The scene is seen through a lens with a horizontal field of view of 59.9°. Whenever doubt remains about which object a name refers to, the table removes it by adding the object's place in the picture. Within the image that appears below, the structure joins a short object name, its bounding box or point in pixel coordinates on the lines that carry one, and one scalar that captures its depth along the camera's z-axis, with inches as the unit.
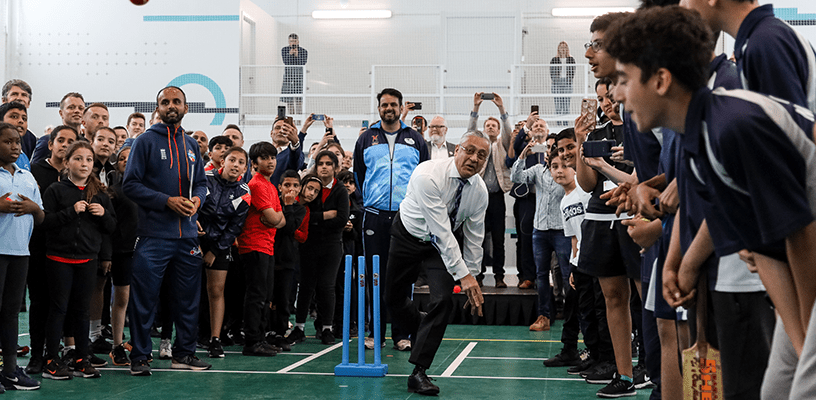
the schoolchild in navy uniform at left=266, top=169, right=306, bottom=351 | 262.4
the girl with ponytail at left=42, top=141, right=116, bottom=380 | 194.7
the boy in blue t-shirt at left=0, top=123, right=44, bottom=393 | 179.6
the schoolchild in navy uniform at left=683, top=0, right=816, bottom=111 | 72.9
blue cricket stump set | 204.2
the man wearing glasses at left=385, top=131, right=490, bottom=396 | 179.8
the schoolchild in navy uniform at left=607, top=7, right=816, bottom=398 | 57.7
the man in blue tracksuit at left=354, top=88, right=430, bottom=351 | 243.0
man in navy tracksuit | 204.8
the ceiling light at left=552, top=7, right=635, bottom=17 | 614.9
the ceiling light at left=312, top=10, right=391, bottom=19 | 645.3
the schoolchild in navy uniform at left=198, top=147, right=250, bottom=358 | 235.9
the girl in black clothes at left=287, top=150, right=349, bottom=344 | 267.0
